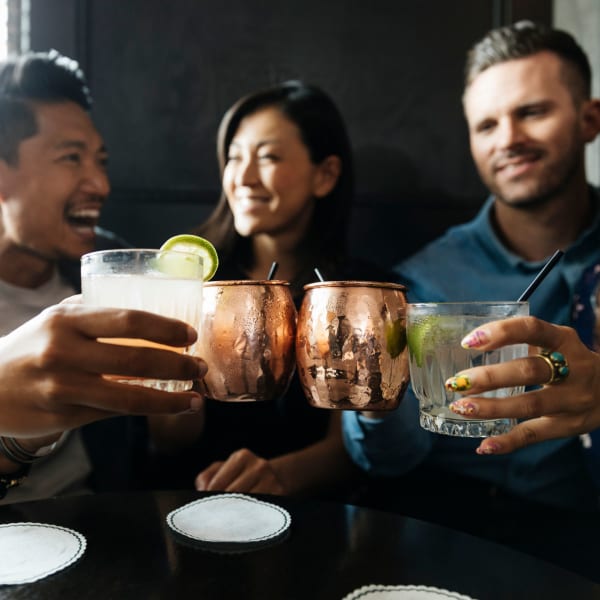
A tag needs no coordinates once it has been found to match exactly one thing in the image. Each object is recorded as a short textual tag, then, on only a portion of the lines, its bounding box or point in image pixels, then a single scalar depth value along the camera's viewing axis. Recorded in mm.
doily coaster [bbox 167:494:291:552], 778
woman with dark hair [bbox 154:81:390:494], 1652
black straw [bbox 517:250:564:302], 834
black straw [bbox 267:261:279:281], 961
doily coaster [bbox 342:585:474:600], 638
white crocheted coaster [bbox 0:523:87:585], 681
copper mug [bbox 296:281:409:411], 830
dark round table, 659
